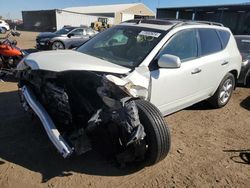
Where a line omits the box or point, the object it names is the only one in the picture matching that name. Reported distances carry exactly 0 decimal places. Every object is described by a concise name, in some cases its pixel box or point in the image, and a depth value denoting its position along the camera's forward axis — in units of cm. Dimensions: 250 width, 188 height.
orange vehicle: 524
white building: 3179
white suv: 222
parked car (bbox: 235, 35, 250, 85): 523
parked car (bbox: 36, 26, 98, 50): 1029
